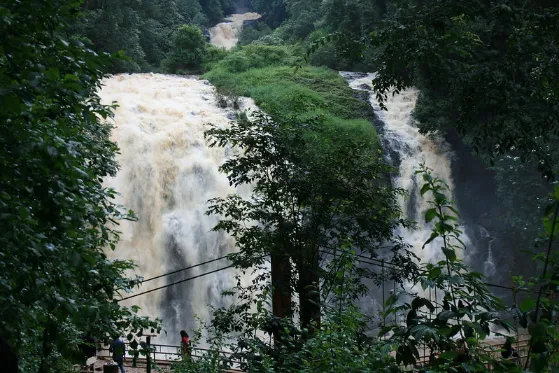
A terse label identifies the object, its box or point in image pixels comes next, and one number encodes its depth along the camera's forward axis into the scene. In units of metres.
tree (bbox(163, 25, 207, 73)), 31.76
